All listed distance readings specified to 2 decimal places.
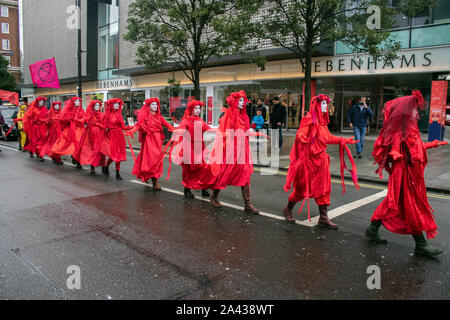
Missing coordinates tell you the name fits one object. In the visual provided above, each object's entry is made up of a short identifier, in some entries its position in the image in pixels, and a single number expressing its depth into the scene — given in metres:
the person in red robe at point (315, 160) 5.02
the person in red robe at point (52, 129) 11.30
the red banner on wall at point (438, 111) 14.61
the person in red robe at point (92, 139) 9.27
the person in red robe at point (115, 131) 8.83
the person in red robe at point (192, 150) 6.72
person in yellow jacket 14.27
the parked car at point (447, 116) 15.98
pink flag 16.80
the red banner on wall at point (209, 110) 23.97
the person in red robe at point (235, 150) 5.91
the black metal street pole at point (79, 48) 19.14
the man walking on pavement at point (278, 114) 13.38
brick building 68.50
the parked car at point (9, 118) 18.81
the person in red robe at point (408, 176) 4.11
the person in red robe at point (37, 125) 12.06
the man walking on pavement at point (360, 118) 11.66
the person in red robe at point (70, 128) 10.46
